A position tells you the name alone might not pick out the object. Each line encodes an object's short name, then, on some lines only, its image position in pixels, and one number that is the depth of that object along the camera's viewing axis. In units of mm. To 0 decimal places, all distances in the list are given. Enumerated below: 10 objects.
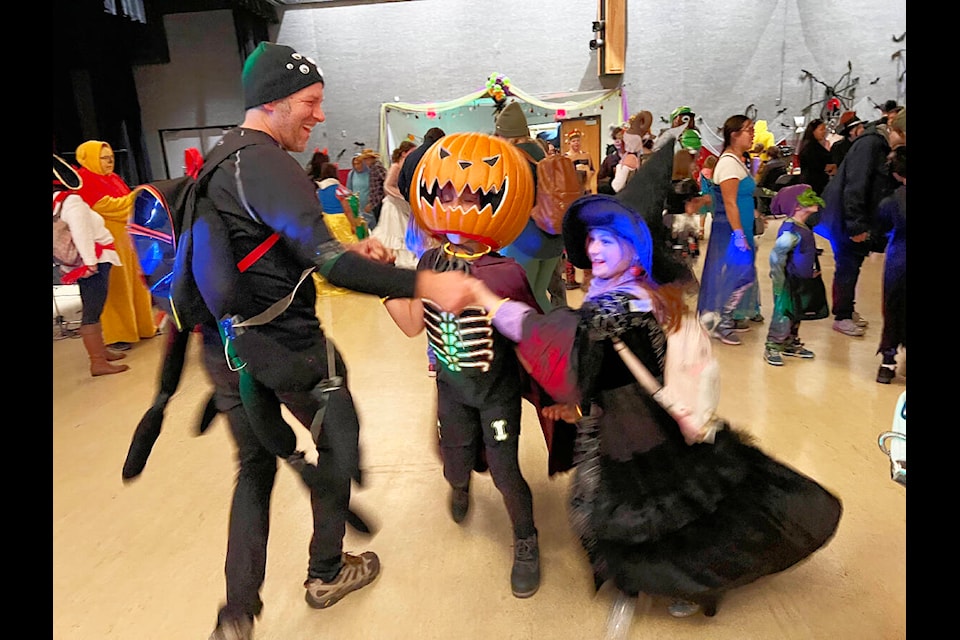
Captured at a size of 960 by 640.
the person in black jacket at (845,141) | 6215
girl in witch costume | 1665
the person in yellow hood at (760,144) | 8602
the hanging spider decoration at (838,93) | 10125
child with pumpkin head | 1757
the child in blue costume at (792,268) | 3721
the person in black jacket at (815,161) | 6000
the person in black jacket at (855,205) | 3693
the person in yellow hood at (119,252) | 4164
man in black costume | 1438
